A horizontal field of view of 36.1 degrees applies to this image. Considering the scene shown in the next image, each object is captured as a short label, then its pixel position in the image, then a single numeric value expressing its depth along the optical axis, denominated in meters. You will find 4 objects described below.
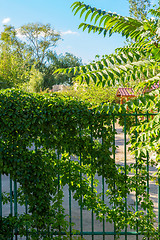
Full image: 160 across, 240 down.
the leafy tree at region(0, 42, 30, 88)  20.61
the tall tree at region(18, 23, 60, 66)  41.75
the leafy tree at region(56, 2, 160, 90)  2.52
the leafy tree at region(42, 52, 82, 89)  41.91
